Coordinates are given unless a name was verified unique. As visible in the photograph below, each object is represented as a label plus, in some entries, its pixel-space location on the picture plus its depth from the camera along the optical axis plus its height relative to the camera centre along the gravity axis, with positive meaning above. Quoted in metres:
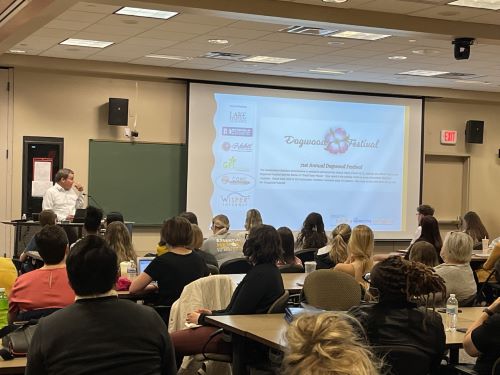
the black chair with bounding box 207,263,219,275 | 6.41 -0.86
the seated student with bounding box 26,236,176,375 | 2.64 -0.59
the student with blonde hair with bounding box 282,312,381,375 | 1.43 -0.34
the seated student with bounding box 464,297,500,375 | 3.73 -0.81
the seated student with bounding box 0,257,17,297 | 4.82 -0.71
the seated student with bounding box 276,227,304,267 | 6.96 -0.74
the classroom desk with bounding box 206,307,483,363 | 4.04 -0.90
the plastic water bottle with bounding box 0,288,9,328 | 3.86 -0.75
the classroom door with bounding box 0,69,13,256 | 10.97 +0.14
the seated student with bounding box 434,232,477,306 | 5.91 -0.73
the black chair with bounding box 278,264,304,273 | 6.99 -0.90
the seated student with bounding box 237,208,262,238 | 9.10 -0.60
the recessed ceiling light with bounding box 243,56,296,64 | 10.59 +1.55
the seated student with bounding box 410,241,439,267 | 5.45 -0.57
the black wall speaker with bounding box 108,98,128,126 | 11.41 +0.80
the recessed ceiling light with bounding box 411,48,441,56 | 9.41 +1.52
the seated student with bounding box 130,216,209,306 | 5.47 -0.72
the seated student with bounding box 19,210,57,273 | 6.92 -0.84
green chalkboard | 11.48 -0.21
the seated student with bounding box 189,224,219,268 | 6.85 -0.73
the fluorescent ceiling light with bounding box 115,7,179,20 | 7.64 +1.55
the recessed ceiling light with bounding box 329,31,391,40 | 8.51 +1.54
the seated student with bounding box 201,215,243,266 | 7.73 -0.81
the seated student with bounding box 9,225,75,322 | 4.02 -0.65
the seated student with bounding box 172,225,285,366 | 4.78 -0.79
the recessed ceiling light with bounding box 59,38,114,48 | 9.52 +1.53
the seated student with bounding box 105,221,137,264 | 6.32 -0.62
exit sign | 13.86 +0.68
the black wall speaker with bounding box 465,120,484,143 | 13.98 +0.81
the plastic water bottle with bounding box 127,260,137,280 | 6.11 -0.85
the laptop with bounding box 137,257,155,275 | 6.05 -0.77
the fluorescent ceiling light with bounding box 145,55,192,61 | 10.54 +1.51
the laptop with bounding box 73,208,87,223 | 9.03 -0.62
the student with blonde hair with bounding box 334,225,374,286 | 6.02 -0.65
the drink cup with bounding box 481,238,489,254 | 10.04 -0.91
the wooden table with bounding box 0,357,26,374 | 3.21 -0.86
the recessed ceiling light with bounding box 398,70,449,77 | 11.42 +1.53
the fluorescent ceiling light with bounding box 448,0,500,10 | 7.04 +1.60
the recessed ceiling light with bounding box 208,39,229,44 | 9.16 +1.53
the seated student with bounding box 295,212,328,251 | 8.52 -0.72
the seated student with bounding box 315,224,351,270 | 6.85 -0.73
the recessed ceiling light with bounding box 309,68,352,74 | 11.58 +1.53
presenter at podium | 10.16 -0.45
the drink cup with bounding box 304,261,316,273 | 6.66 -0.84
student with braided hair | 3.61 -0.66
